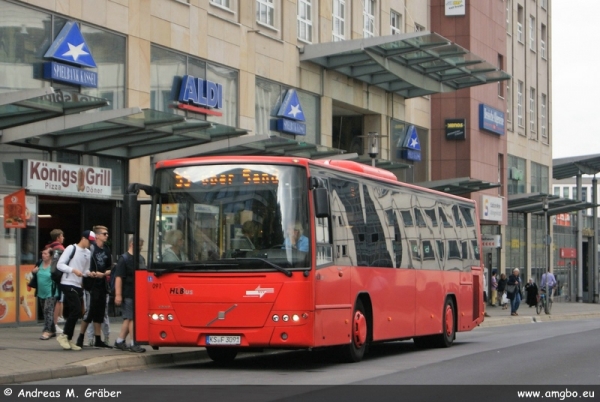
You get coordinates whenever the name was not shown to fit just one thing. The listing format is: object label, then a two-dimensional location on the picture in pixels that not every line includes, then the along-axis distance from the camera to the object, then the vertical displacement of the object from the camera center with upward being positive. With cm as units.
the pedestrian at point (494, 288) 5180 -198
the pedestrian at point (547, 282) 4588 -153
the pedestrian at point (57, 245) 2083 -6
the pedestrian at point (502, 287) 4806 -180
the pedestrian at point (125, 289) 1758 -72
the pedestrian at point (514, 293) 4253 -182
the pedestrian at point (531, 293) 4966 -212
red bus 1550 -19
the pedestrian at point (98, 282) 1748 -61
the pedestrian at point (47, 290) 2009 -86
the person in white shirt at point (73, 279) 1702 -56
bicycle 4528 -237
